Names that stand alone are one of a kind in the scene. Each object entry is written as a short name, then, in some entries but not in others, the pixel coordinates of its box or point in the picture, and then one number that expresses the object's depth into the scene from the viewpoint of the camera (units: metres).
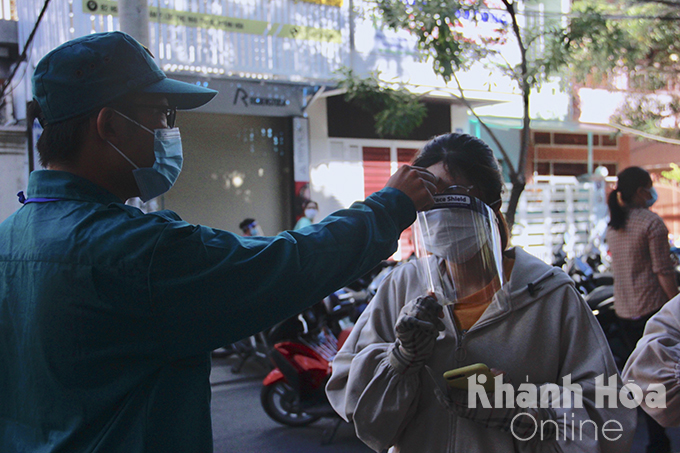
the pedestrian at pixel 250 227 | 8.02
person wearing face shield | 1.67
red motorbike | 4.96
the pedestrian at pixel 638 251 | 4.37
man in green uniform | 1.12
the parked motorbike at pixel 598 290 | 5.86
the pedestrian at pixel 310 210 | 9.62
